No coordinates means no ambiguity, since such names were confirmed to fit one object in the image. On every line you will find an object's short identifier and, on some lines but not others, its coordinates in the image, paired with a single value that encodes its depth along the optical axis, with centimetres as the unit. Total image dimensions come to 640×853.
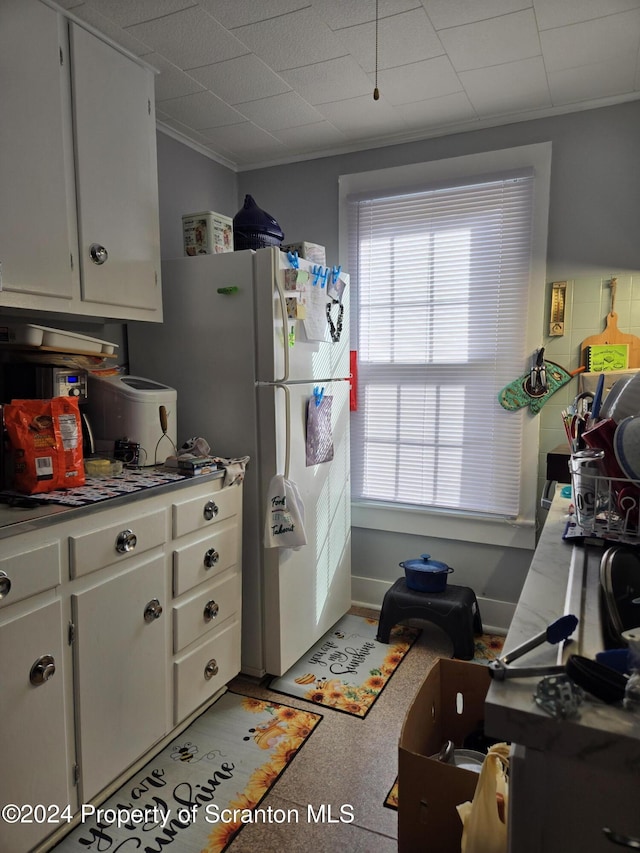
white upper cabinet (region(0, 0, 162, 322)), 166
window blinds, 264
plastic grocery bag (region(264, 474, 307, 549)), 216
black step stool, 248
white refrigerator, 216
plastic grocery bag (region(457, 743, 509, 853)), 108
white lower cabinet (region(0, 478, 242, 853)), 135
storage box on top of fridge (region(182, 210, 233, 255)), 230
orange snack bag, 159
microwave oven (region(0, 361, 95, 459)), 187
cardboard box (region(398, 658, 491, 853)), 127
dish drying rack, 106
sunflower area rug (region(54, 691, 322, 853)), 155
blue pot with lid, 262
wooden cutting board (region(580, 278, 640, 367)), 241
